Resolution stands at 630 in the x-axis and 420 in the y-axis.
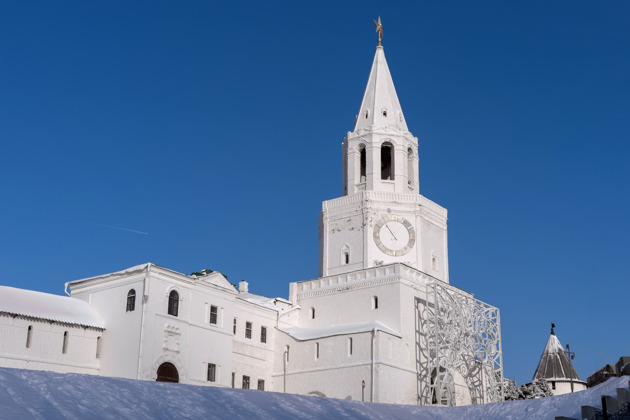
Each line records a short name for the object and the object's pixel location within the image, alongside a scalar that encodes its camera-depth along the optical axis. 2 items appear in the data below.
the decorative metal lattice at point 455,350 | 52.59
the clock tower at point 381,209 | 56.78
